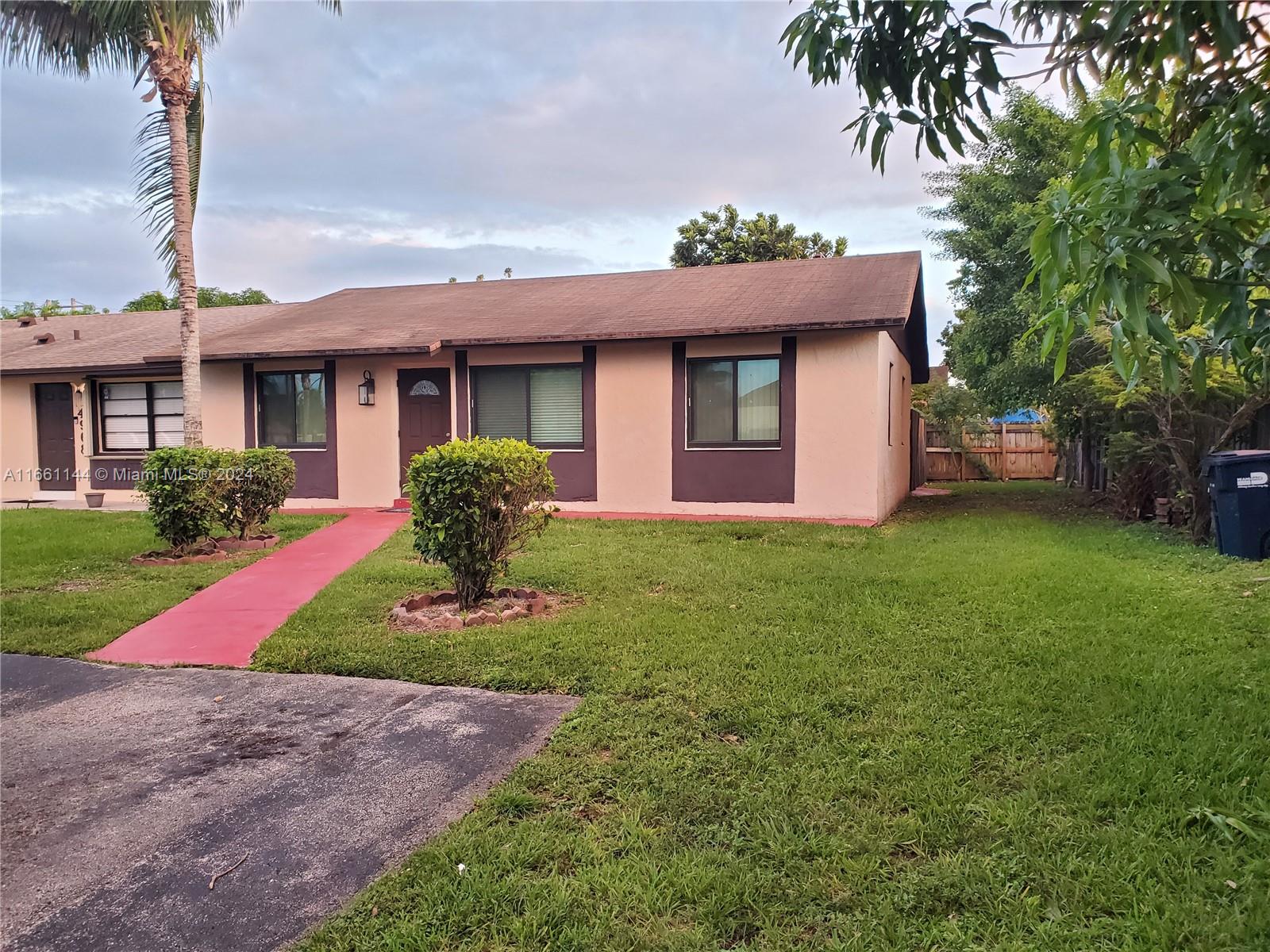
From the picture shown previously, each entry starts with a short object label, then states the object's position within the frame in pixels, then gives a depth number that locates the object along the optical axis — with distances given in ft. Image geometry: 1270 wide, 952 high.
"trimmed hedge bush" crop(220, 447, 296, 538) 30.35
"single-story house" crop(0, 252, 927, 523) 36.68
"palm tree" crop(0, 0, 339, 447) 33.55
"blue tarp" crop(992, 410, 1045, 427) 92.48
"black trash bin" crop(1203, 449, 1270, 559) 24.84
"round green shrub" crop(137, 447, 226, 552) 28.63
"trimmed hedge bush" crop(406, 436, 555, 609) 19.49
